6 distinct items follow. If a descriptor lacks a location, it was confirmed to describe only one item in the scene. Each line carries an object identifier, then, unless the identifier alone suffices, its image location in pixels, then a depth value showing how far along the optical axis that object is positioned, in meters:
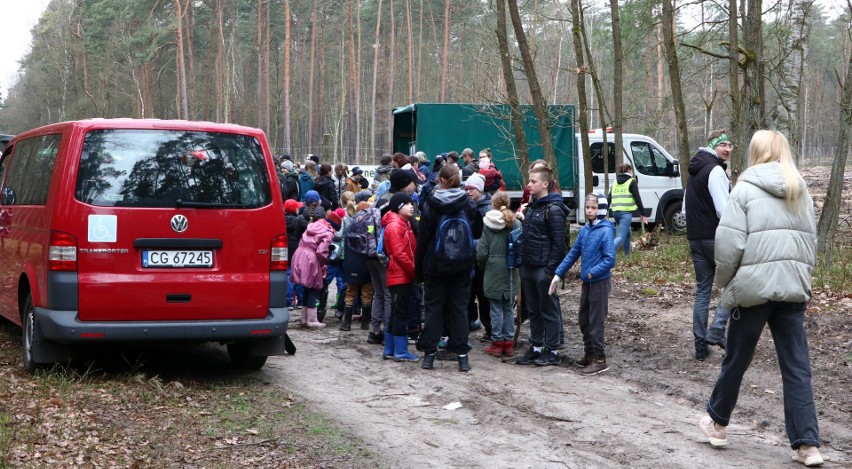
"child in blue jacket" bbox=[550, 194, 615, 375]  8.47
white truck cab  20.55
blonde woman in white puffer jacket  5.46
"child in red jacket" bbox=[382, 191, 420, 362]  8.91
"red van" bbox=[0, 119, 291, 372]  6.93
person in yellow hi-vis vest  15.88
